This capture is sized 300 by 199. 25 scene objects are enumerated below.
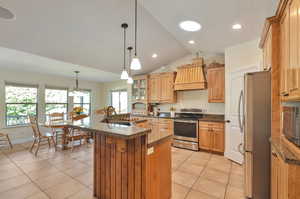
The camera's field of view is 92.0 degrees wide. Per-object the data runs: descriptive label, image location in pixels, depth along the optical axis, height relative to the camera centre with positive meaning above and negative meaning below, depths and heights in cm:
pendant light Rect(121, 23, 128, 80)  275 +47
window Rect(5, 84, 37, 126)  484 -13
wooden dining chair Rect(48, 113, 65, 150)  435 -68
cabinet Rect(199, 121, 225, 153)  379 -98
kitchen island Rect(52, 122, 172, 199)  161 -79
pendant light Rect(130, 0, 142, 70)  213 +54
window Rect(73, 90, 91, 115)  683 -3
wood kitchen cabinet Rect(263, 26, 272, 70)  197 +72
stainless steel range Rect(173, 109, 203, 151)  415 -95
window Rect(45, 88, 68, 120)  577 -3
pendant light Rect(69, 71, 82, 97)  505 +60
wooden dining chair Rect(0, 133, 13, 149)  425 -122
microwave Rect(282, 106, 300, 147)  135 -23
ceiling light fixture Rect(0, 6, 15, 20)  217 +132
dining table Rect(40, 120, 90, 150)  394 -94
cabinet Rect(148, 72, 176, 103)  499 +43
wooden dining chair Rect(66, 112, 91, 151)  420 -107
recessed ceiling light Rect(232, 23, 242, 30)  261 +135
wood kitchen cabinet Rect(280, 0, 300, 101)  126 +48
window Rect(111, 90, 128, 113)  734 -2
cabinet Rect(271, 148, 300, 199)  110 -67
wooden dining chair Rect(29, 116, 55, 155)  392 -86
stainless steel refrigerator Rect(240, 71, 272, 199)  190 -41
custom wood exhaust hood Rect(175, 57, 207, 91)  436 +72
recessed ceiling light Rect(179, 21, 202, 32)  273 +146
